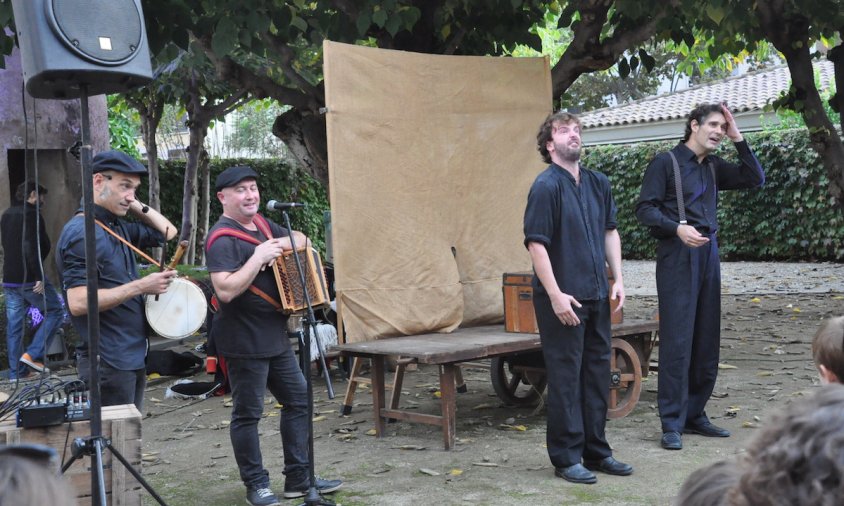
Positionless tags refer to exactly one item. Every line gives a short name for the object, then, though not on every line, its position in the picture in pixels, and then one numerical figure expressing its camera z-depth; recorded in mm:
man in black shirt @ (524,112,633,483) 5414
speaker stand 4012
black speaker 4059
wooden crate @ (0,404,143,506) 4379
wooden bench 6207
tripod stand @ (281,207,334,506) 4910
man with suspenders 6008
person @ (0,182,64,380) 9641
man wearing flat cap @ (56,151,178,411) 4688
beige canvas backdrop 7043
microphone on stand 4658
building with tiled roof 26938
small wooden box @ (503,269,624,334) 6824
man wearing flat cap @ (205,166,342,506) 5047
